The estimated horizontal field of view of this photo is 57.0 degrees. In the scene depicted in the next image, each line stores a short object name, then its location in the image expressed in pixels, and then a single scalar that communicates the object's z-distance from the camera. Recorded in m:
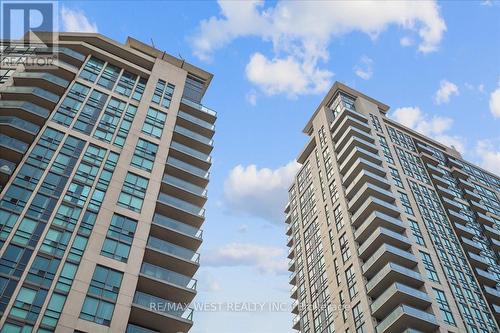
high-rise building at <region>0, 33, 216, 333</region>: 29.94
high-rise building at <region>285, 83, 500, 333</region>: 44.81
